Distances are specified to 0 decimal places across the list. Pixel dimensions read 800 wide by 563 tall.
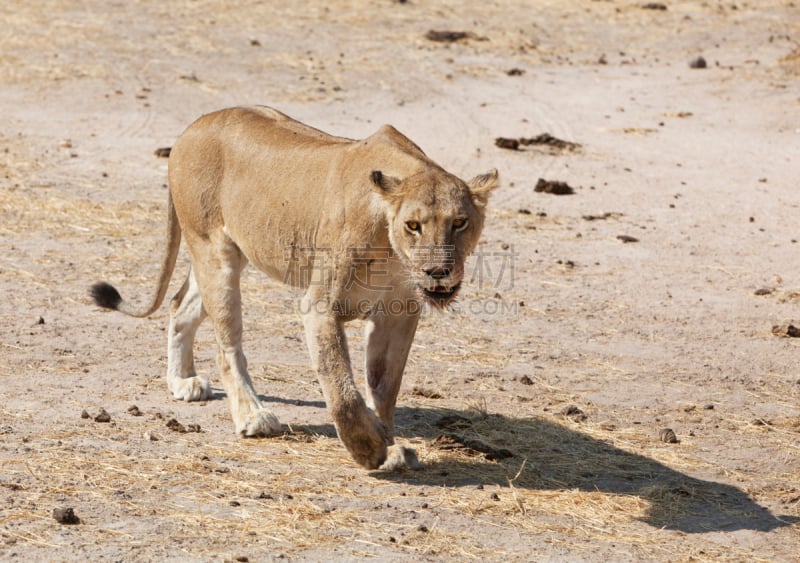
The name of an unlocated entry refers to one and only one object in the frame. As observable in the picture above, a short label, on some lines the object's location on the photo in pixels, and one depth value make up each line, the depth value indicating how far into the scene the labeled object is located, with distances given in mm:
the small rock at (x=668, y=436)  13422
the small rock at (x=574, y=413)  14125
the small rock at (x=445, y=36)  38969
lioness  11000
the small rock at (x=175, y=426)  12953
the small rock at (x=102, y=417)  12930
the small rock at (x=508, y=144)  27933
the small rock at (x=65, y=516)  10031
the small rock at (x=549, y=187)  24984
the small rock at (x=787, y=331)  17531
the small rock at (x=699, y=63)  37500
